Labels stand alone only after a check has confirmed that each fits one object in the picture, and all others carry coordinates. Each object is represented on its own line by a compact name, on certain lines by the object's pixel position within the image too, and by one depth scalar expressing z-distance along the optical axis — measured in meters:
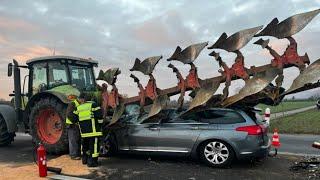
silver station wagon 5.53
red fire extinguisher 5.12
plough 5.24
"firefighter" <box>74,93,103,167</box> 5.89
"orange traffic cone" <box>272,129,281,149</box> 6.89
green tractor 6.72
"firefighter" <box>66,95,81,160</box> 6.08
